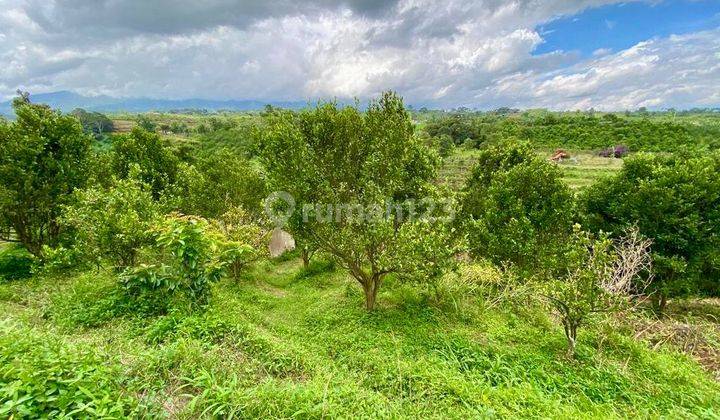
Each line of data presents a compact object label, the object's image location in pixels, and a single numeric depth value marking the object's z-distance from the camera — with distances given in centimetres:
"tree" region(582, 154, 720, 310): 1484
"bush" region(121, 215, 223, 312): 895
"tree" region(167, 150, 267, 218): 1978
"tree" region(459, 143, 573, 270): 1426
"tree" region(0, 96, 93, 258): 1354
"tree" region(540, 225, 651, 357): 896
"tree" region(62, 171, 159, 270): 1060
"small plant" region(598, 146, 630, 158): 6606
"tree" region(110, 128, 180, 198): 2139
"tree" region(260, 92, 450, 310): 1169
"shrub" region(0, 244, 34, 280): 1518
